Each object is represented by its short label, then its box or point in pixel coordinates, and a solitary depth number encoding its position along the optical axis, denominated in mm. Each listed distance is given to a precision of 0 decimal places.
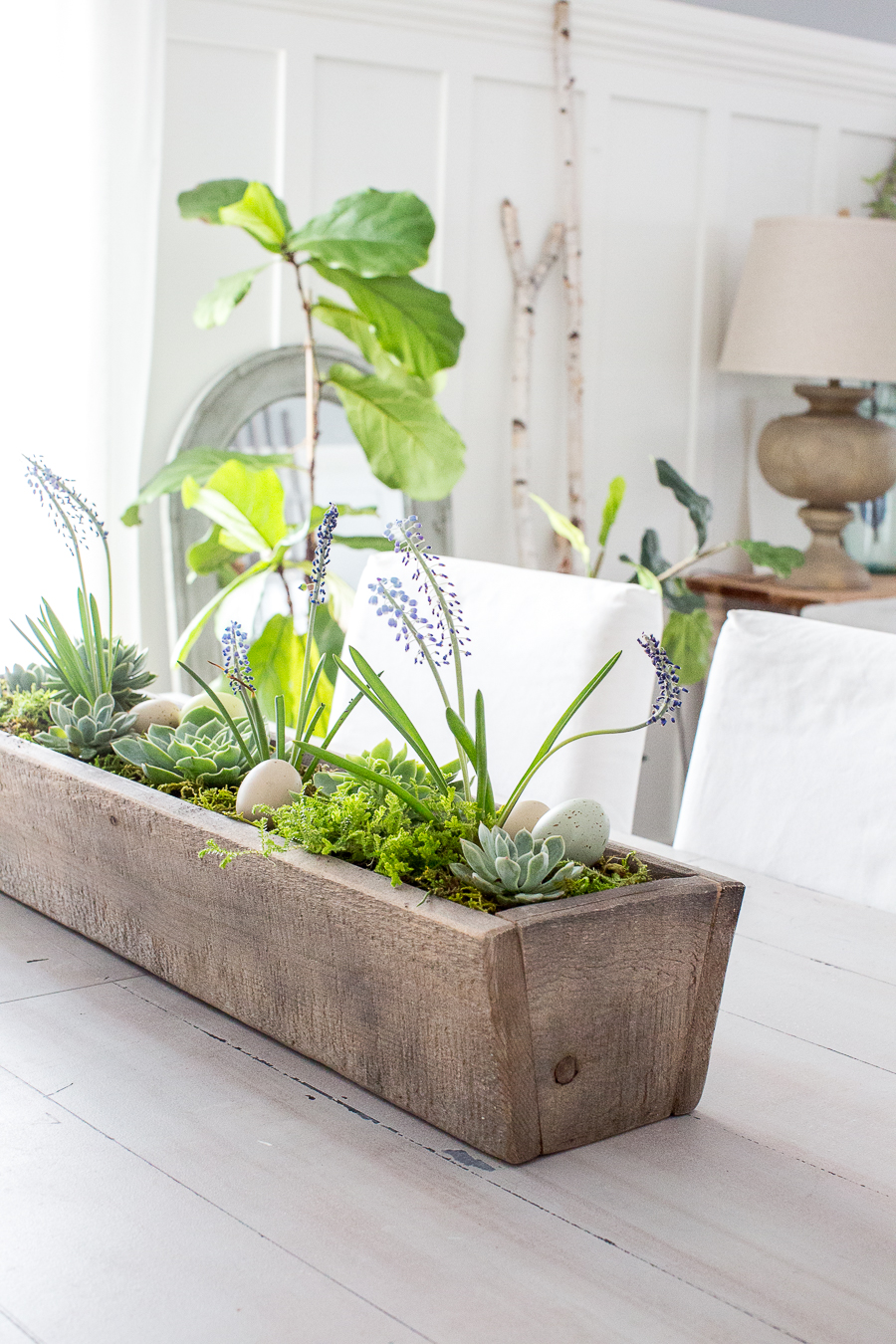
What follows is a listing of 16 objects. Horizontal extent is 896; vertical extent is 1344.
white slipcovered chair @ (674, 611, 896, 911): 1337
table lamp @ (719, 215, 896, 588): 3051
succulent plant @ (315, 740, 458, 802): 905
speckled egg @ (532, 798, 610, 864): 860
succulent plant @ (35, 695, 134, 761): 1122
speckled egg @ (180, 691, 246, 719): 1204
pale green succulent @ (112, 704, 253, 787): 1042
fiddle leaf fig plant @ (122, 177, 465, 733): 2199
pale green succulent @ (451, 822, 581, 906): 788
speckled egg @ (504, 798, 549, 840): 894
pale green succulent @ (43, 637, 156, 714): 1288
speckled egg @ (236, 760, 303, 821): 965
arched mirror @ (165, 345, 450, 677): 2691
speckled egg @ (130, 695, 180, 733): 1199
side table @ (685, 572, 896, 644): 3256
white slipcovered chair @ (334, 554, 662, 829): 1520
